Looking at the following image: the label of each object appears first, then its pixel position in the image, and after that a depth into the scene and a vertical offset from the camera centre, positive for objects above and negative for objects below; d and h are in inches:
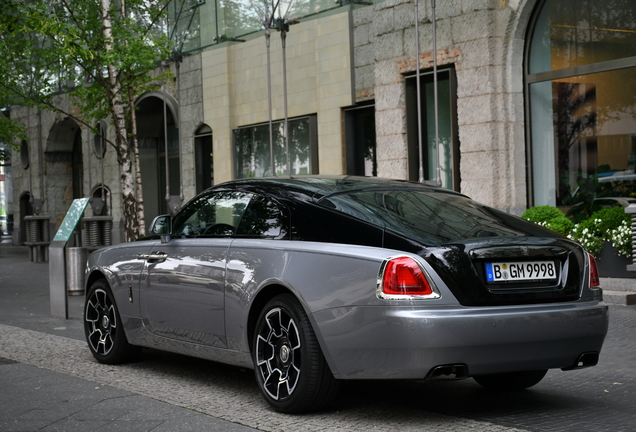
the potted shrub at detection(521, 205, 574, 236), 521.2 -8.4
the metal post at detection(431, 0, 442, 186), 629.9 +83.4
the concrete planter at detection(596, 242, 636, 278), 469.4 -31.6
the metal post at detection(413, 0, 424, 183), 637.9 +84.2
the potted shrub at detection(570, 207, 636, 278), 467.2 -19.3
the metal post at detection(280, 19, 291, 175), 808.3 +131.5
